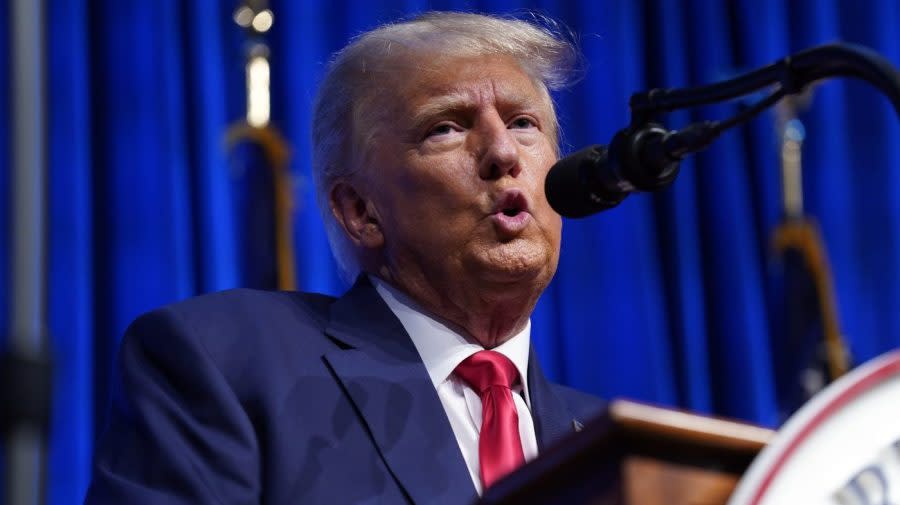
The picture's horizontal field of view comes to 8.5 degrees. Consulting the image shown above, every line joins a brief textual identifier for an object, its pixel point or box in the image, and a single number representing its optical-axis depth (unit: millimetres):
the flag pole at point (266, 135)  4199
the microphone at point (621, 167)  3442
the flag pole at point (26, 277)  2442
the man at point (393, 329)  3609
